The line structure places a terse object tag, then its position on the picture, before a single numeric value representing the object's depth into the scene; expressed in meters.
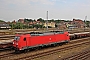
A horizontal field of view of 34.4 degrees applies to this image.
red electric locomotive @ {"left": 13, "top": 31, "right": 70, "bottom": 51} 19.41
